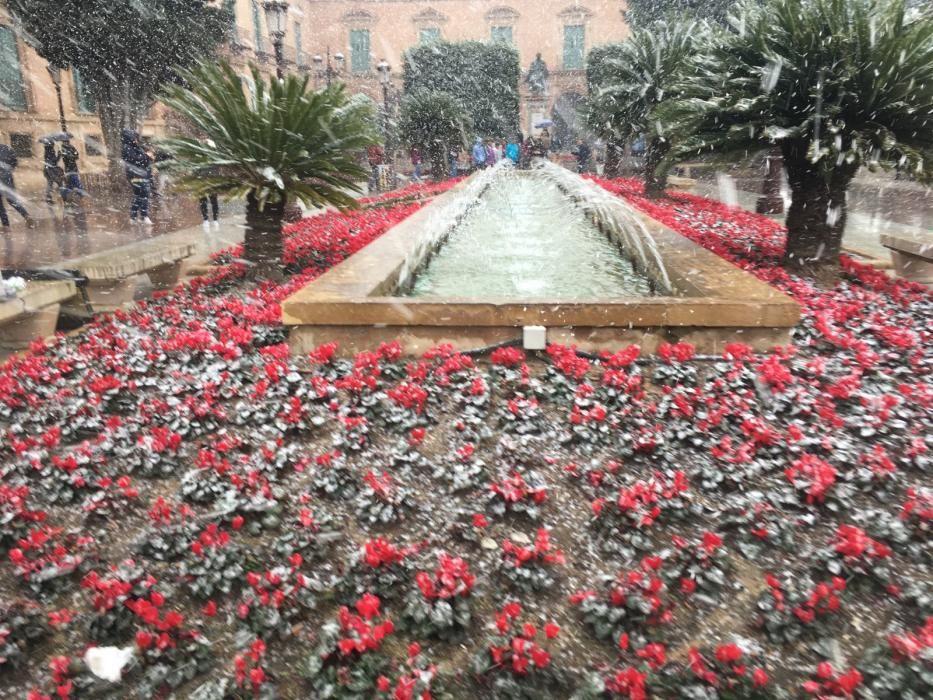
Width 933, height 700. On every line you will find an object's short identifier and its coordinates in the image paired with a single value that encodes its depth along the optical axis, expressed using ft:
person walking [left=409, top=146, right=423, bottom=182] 64.08
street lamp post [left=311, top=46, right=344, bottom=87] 74.09
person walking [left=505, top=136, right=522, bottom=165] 86.86
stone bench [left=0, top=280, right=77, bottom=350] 14.76
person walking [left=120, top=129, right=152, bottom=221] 36.40
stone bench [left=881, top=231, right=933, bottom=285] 17.83
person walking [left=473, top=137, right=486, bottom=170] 76.18
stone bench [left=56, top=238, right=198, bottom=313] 17.48
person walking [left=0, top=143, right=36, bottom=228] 35.76
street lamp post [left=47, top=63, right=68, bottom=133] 58.86
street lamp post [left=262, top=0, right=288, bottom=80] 37.55
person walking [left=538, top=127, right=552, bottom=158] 109.29
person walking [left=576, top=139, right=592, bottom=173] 78.89
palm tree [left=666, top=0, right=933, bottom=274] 14.87
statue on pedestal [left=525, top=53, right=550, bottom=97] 124.16
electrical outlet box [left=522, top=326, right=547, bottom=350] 11.81
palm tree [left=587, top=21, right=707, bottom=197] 37.60
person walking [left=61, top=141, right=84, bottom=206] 45.88
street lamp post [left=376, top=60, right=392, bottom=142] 61.67
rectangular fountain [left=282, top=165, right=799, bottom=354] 11.78
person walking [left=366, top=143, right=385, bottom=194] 61.77
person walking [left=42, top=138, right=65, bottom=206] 47.66
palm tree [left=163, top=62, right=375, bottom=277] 17.61
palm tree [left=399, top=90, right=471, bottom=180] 60.13
